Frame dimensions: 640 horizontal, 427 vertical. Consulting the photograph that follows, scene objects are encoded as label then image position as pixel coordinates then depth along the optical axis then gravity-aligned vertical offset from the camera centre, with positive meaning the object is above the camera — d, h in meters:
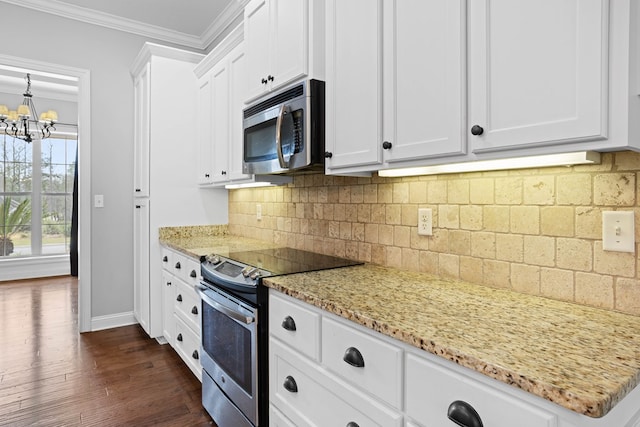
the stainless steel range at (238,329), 1.64 -0.58
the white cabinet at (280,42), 1.79 +0.85
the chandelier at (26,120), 4.38 +1.11
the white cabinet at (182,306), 2.45 -0.71
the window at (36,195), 5.71 +0.18
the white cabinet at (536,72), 0.90 +0.36
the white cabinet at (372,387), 0.78 -0.45
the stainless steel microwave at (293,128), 1.79 +0.40
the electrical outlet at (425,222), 1.67 -0.06
